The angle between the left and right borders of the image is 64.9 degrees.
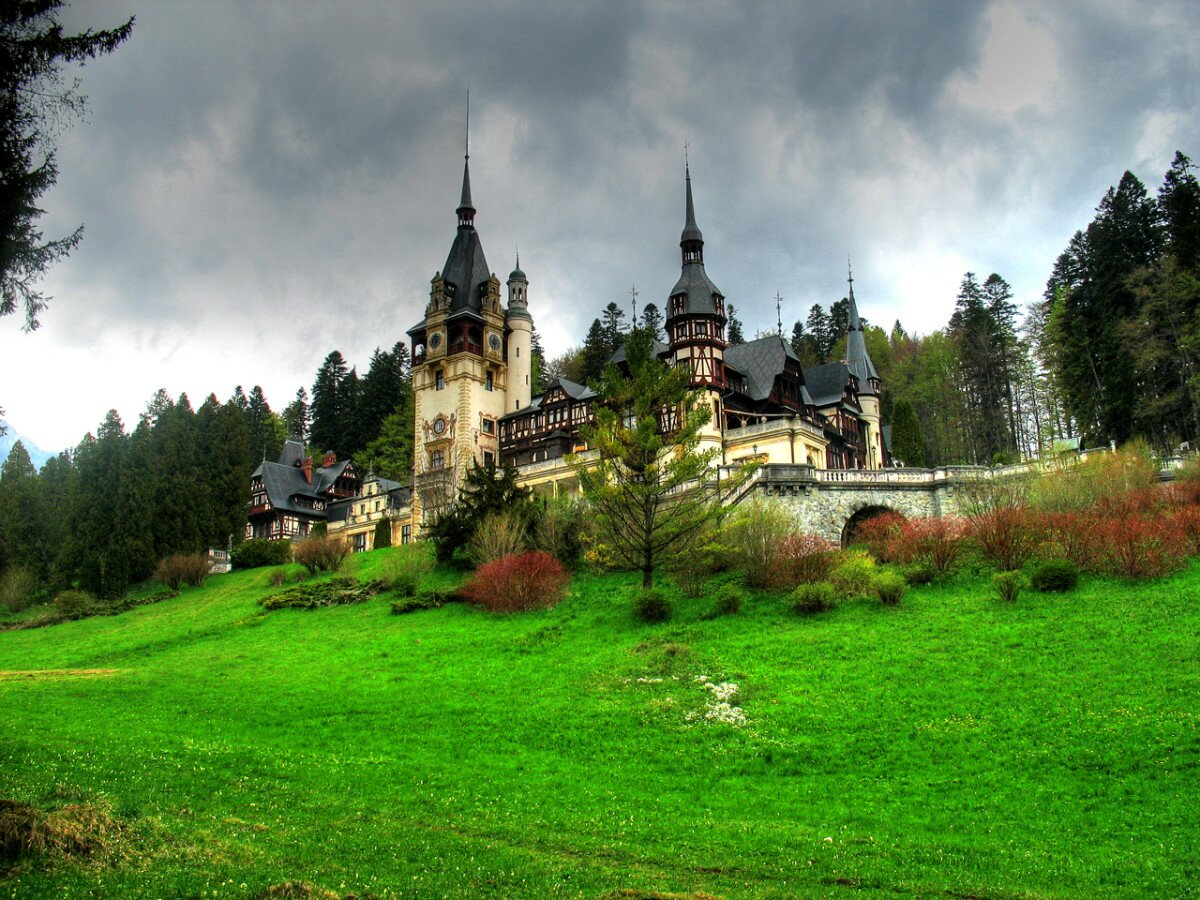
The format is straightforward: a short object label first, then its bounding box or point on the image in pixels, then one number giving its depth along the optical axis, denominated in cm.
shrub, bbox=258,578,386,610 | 4062
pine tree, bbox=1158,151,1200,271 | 4809
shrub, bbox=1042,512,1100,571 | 2994
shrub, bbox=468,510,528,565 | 3994
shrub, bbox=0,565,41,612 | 5106
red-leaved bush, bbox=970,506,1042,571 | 3125
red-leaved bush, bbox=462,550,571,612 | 3500
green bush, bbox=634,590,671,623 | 3066
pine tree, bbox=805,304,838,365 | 9706
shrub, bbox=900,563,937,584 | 3127
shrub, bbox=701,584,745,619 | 3061
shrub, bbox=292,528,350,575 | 4891
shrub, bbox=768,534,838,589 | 3235
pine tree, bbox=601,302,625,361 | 9300
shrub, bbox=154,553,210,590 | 5106
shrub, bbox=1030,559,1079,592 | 2817
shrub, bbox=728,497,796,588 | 3309
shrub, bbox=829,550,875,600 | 3052
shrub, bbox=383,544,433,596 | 4066
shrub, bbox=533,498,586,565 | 4122
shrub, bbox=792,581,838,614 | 2952
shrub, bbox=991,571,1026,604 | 2781
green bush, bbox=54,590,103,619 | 4631
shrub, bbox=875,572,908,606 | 2902
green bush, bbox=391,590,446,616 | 3700
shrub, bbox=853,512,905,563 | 3491
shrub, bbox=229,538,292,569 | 5566
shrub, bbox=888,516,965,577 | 3167
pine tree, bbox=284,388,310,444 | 10531
